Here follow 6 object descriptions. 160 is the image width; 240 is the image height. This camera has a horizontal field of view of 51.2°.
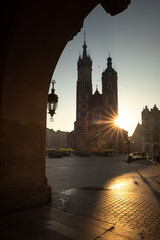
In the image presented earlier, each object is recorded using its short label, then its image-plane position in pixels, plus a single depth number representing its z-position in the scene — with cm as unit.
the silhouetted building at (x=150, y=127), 4941
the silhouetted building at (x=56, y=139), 8500
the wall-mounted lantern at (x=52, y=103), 597
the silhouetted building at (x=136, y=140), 6988
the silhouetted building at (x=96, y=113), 5194
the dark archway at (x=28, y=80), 338
